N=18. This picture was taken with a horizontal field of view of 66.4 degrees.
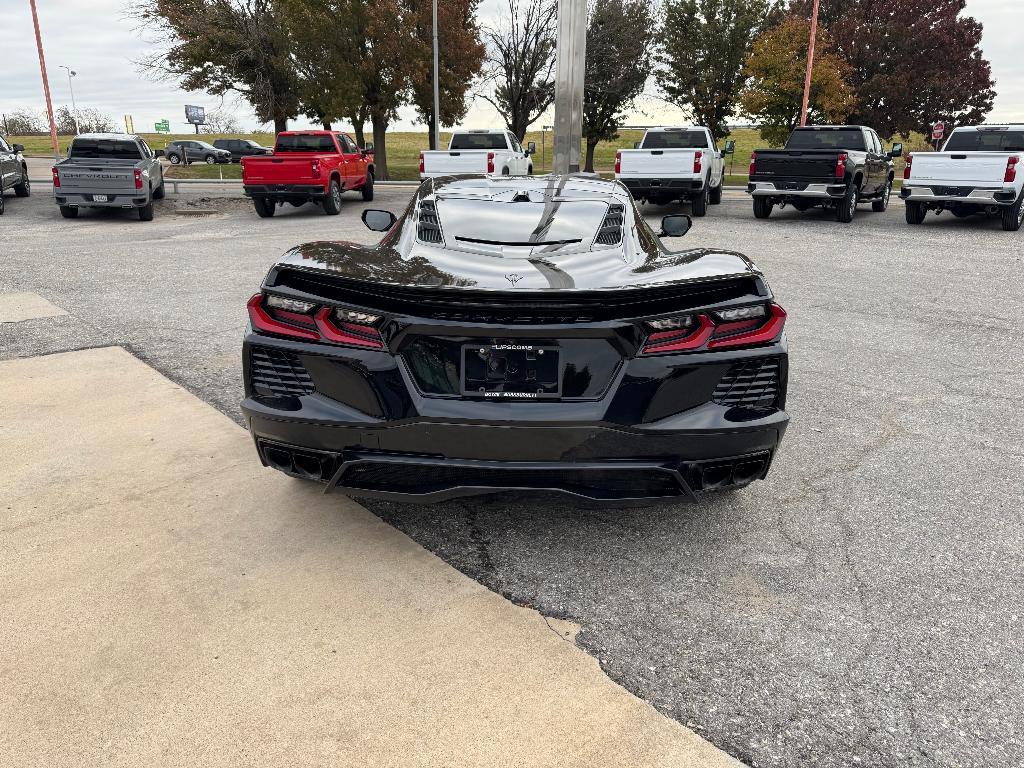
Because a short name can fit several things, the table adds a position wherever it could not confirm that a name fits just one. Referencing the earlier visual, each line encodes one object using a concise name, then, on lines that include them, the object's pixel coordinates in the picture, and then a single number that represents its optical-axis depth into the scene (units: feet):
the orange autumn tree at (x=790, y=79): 113.60
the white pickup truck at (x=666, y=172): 57.26
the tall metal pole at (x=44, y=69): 98.78
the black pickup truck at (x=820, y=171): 52.70
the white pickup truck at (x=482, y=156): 62.39
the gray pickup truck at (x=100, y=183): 53.62
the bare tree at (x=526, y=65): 122.31
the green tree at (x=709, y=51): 134.31
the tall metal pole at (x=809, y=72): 101.50
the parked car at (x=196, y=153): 155.84
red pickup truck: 57.88
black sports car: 9.06
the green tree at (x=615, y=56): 122.11
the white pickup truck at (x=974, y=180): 48.67
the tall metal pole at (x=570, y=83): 72.49
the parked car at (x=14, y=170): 60.70
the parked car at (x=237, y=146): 163.02
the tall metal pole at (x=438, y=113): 102.89
